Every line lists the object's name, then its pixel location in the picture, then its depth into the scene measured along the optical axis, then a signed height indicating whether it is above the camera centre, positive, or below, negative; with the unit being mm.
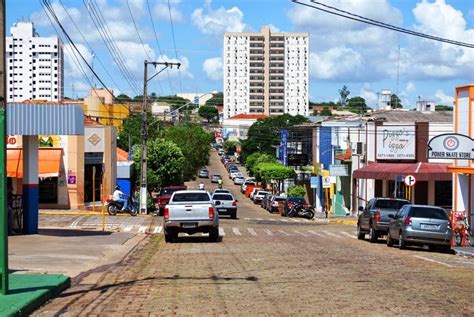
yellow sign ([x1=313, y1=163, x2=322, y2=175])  71325 -1593
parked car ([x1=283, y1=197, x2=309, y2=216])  57050 -3720
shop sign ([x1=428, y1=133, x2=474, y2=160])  29672 +198
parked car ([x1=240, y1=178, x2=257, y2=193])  98162 -4226
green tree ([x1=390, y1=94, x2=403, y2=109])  111500 +7408
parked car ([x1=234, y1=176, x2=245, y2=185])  115544 -4333
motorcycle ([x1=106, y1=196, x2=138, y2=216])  47875 -3492
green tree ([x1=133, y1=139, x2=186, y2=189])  70062 -1020
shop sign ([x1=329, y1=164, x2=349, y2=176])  58684 -1414
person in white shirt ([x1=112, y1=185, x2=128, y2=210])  48375 -2966
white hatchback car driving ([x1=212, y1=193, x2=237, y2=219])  48562 -3273
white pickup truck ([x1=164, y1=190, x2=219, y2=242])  27375 -2265
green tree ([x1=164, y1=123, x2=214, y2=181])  97312 +727
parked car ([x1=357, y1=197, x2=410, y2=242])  30141 -2528
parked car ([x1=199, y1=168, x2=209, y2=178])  128875 -3815
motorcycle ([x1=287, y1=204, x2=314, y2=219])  56438 -4305
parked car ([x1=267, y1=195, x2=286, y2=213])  61969 -4106
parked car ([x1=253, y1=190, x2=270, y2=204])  76962 -4457
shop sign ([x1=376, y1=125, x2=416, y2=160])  50625 +583
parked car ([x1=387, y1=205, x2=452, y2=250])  26266 -2547
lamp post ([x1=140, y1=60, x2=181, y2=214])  50188 -860
